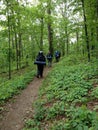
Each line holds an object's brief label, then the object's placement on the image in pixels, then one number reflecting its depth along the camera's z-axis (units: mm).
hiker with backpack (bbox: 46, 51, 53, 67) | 11175
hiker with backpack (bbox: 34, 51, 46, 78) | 8067
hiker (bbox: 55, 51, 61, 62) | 13570
